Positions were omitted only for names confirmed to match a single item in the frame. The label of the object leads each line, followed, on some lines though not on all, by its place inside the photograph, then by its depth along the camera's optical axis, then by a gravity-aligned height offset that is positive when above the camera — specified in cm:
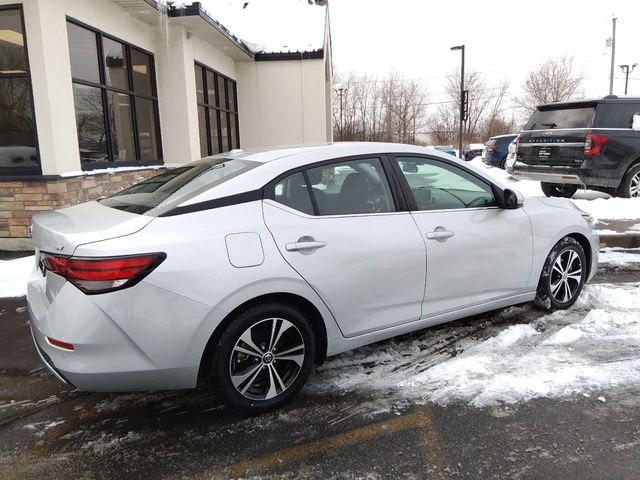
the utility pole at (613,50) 3884 +682
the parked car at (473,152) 3192 -44
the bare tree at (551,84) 4884 +557
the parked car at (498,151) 1922 -25
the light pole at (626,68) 4997 +700
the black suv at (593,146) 927 -7
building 690 +112
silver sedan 256 -65
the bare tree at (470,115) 5828 +348
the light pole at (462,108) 2489 +178
